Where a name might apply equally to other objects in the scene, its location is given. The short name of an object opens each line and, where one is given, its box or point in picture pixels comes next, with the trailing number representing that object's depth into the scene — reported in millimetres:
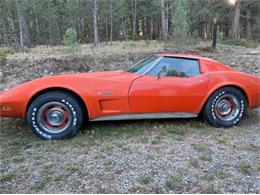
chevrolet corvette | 2919
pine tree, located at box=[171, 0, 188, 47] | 8479
